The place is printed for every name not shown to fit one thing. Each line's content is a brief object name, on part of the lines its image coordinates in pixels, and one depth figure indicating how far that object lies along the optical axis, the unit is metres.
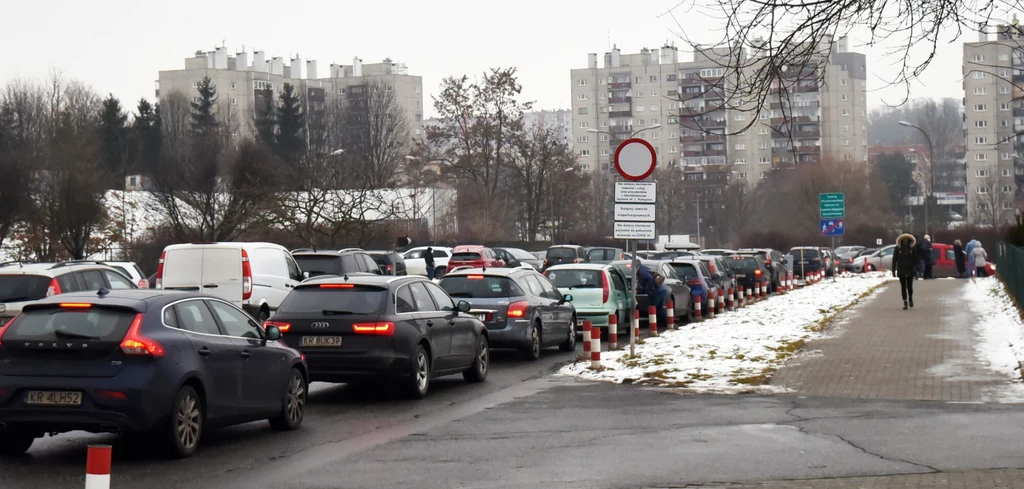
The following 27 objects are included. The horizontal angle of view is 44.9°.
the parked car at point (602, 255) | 48.34
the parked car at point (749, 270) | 41.19
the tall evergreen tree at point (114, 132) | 90.62
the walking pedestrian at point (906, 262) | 29.12
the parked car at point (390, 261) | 35.62
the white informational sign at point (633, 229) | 17.95
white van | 23.92
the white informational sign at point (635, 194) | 18.09
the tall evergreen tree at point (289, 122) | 110.69
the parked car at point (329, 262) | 27.04
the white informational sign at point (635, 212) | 18.08
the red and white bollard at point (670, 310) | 24.03
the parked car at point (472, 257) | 42.30
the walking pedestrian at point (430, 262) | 42.28
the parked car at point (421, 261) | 47.31
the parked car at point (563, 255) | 48.25
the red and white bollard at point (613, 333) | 20.27
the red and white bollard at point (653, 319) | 23.27
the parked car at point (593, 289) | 22.77
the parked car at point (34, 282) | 18.08
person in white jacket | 53.69
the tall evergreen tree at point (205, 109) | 113.81
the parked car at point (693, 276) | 29.39
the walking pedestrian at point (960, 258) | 54.72
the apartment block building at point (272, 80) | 141.50
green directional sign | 48.47
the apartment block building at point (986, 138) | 125.38
